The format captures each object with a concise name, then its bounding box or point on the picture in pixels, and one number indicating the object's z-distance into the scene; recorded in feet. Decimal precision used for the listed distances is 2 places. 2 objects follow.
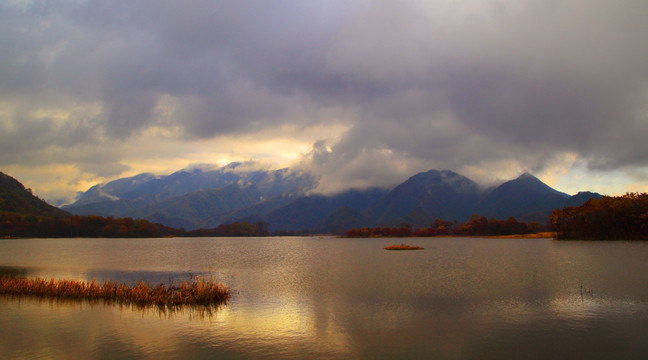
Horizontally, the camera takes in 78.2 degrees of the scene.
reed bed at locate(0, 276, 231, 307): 131.23
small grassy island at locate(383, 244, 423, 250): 463.01
